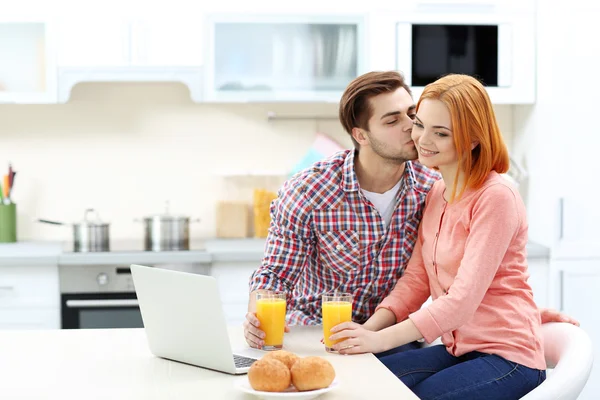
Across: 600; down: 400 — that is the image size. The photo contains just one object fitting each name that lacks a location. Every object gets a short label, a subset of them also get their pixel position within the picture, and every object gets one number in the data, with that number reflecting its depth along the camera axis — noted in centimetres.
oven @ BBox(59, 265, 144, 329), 350
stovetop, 361
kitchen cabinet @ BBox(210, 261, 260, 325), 354
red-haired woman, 194
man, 234
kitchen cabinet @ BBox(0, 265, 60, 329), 349
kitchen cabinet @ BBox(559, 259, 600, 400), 353
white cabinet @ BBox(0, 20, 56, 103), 369
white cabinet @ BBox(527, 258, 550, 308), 357
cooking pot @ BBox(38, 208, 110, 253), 361
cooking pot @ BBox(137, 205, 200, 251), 367
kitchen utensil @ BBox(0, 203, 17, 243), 383
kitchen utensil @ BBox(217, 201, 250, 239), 399
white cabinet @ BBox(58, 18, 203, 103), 368
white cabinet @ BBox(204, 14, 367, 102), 374
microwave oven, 375
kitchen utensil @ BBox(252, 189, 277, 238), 396
